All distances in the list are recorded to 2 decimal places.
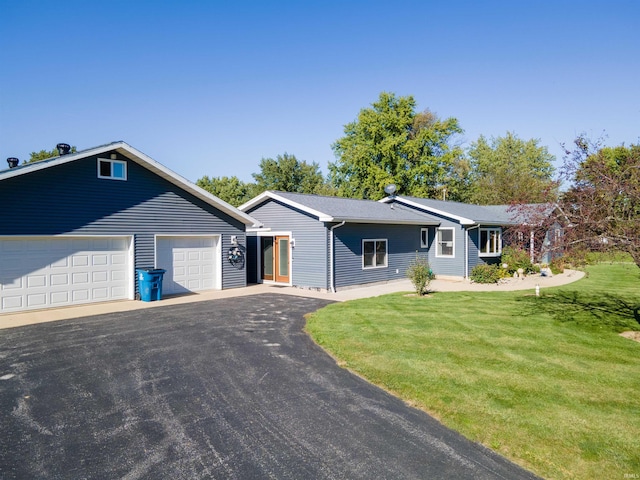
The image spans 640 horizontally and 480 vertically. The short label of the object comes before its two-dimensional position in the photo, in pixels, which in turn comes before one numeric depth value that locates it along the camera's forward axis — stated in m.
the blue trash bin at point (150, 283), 13.63
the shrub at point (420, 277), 14.78
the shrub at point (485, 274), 19.28
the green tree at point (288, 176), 53.78
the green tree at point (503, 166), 45.62
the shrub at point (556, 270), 23.66
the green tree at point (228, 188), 49.89
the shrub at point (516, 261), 22.00
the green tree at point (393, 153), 38.16
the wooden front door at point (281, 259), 17.98
